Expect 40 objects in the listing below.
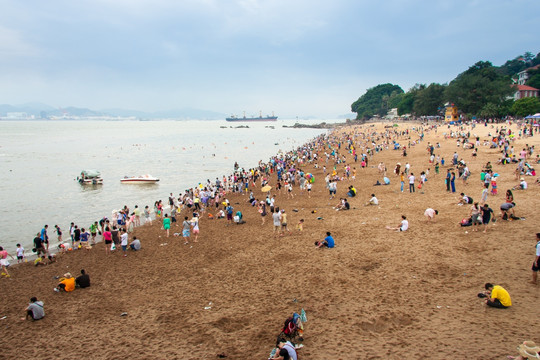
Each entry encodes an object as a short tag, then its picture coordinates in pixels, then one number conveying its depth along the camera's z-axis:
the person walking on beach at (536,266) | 7.79
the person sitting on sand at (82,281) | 10.67
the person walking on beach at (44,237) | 14.89
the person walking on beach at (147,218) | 19.51
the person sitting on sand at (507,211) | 12.56
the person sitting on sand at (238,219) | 17.39
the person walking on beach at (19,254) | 13.95
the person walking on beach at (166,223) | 15.70
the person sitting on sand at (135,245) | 14.23
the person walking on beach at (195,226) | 14.88
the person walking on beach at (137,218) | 18.93
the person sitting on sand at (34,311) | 8.79
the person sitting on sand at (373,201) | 17.86
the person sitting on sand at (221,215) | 19.30
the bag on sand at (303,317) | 7.36
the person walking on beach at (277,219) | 14.23
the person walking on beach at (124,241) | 13.69
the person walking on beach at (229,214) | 17.56
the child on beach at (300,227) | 14.76
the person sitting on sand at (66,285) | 10.45
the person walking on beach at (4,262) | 12.45
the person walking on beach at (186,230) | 14.85
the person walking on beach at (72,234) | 15.94
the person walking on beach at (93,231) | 16.43
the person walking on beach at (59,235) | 17.02
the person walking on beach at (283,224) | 14.47
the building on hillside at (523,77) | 86.09
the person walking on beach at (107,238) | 14.57
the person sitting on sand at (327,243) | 12.26
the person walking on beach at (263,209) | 17.16
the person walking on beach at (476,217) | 12.25
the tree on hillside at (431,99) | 82.38
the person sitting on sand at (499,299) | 7.32
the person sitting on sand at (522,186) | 16.48
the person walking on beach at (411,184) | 19.46
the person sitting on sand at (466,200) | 15.48
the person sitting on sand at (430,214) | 13.77
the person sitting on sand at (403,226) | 13.15
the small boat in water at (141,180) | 33.50
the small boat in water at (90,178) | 33.72
